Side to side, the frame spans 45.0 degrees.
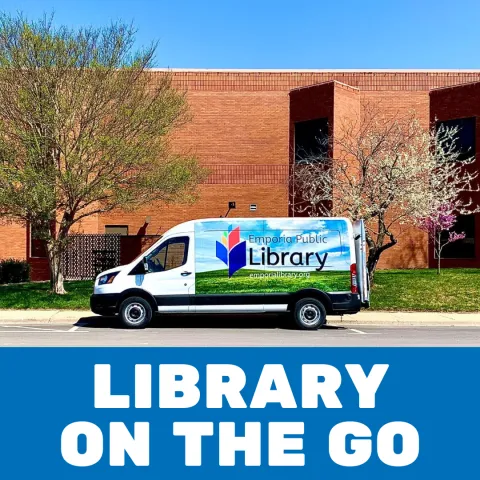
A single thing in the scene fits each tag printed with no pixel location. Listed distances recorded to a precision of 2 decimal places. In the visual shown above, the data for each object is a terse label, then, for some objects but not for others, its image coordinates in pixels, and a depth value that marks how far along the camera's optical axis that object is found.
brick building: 30.25
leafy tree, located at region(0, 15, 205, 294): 17.58
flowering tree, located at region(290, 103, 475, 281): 19.77
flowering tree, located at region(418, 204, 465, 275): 24.08
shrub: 25.53
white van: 13.77
